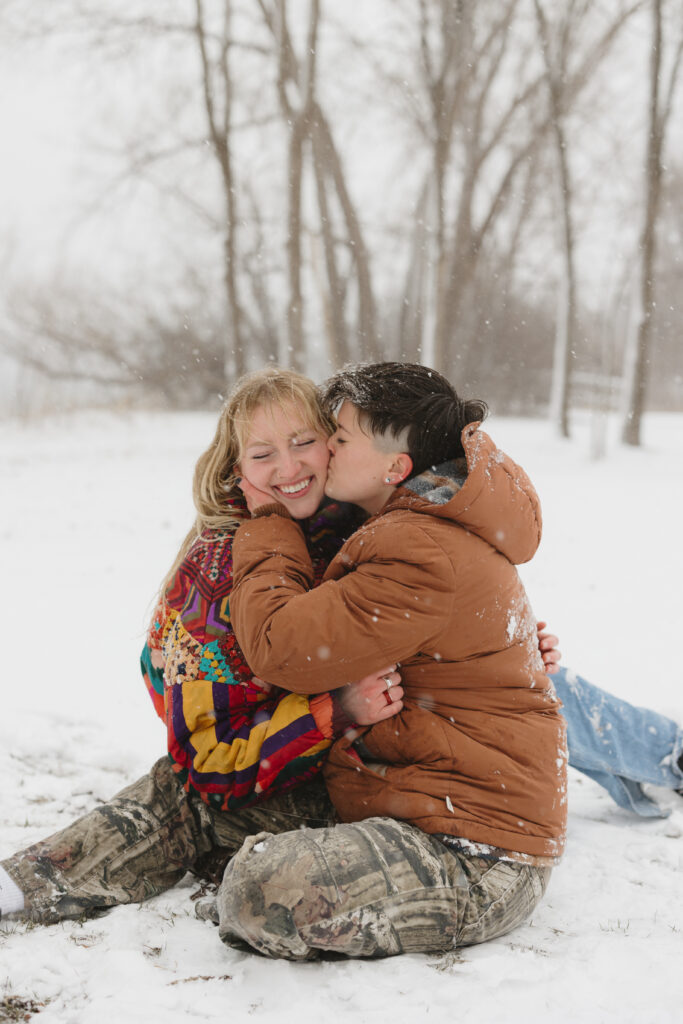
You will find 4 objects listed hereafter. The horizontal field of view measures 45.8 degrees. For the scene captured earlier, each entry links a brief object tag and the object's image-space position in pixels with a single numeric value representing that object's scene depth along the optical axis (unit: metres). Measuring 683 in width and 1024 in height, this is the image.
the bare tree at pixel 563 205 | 12.51
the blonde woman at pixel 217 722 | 2.28
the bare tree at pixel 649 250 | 12.24
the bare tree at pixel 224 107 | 12.30
